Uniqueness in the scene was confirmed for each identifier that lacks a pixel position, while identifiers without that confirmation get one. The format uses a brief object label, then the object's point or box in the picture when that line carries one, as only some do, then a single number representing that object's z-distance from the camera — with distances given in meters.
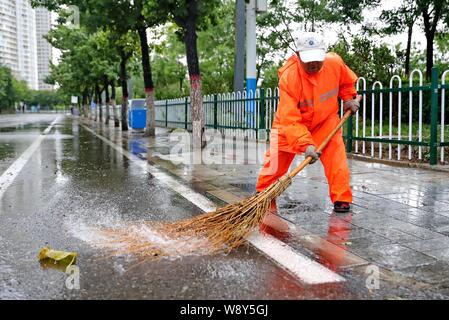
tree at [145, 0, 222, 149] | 12.85
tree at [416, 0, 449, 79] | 17.55
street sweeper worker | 4.72
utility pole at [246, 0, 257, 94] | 16.08
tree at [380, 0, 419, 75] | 19.45
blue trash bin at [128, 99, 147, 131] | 24.62
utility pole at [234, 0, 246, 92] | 16.30
